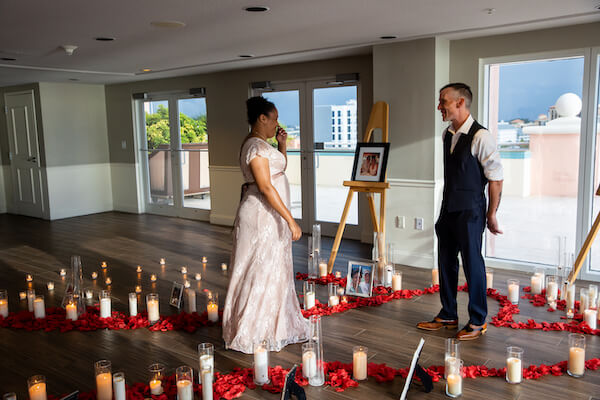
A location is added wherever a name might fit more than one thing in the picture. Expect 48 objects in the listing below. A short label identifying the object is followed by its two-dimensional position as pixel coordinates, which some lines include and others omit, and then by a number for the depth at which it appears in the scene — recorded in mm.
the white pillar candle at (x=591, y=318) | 3588
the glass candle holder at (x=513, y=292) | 4195
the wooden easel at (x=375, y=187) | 4902
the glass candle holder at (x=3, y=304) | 4160
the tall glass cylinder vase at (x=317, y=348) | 2793
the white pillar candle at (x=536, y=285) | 4391
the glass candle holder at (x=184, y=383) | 2600
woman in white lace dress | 3283
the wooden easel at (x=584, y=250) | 4059
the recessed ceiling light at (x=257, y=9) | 3814
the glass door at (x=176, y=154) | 8578
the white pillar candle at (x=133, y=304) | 4023
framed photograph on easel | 4918
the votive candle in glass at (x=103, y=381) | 2688
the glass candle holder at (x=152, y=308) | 3941
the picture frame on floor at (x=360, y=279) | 4395
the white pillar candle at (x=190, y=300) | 4098
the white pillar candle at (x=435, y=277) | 4633
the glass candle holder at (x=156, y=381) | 2738
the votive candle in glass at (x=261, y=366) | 2867
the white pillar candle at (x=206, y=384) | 2639
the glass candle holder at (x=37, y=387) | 2588
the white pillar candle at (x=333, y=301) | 4137
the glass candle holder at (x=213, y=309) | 3922
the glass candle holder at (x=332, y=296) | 4117
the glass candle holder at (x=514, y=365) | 2836
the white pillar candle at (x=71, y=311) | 4055
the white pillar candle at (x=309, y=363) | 2877
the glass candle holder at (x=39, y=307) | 4098
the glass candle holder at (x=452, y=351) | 2666
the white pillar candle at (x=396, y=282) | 4492
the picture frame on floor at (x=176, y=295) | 4214
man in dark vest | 3293
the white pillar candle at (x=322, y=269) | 5043
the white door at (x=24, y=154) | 9039
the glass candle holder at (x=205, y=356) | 2678
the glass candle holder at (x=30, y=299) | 4211
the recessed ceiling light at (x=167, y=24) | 4258
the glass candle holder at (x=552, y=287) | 4031
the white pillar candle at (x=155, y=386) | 2736
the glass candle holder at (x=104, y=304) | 4035
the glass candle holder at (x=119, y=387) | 2596
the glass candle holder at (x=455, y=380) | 2711
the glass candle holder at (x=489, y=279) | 4422
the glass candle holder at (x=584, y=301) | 3729
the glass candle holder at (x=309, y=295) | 4043
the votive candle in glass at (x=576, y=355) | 2898
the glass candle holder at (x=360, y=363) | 2932
